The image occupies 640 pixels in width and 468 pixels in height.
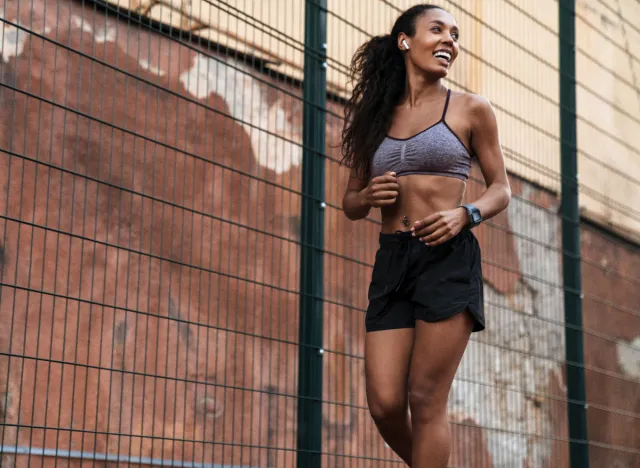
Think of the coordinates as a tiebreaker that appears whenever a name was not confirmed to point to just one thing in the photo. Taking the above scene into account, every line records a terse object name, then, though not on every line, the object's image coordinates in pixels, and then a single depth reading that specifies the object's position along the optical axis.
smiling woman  3.20
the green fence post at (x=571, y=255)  6.27
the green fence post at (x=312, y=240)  4.47
